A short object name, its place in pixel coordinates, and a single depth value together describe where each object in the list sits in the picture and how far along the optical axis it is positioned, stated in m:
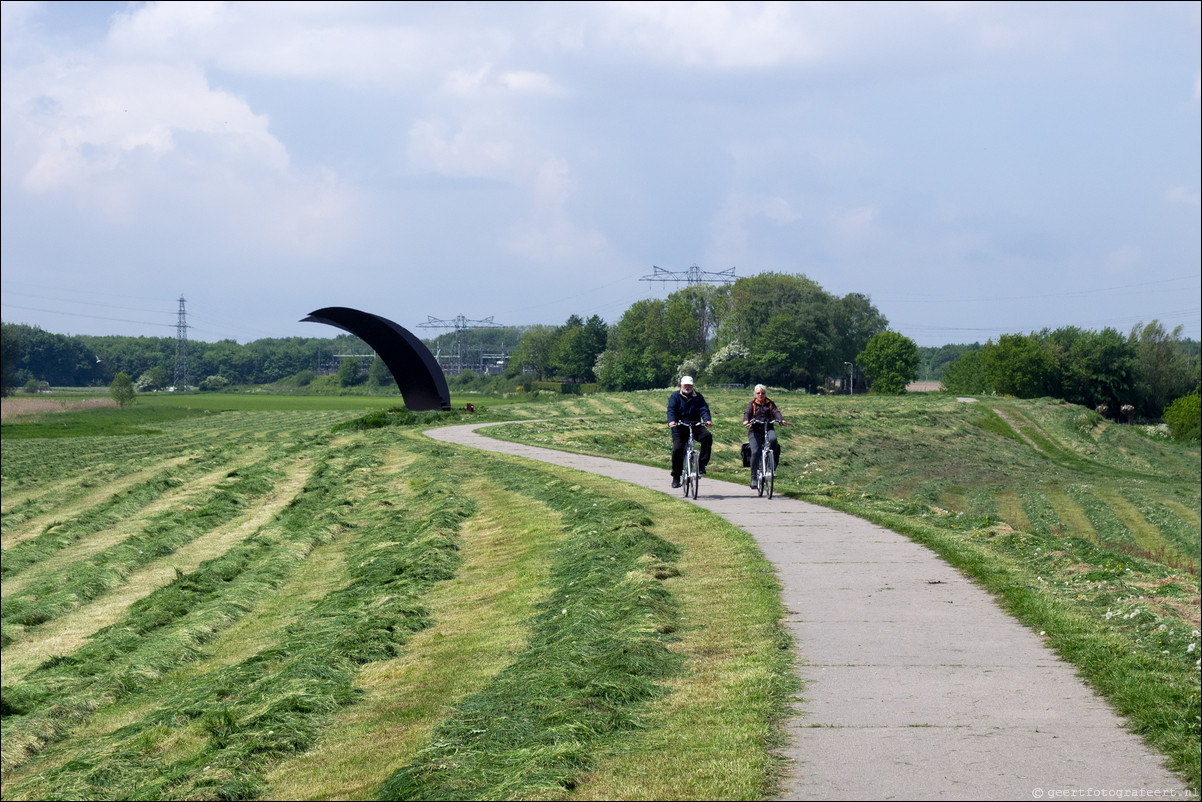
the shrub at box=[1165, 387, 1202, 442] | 87.56
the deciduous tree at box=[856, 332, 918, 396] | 123.06
